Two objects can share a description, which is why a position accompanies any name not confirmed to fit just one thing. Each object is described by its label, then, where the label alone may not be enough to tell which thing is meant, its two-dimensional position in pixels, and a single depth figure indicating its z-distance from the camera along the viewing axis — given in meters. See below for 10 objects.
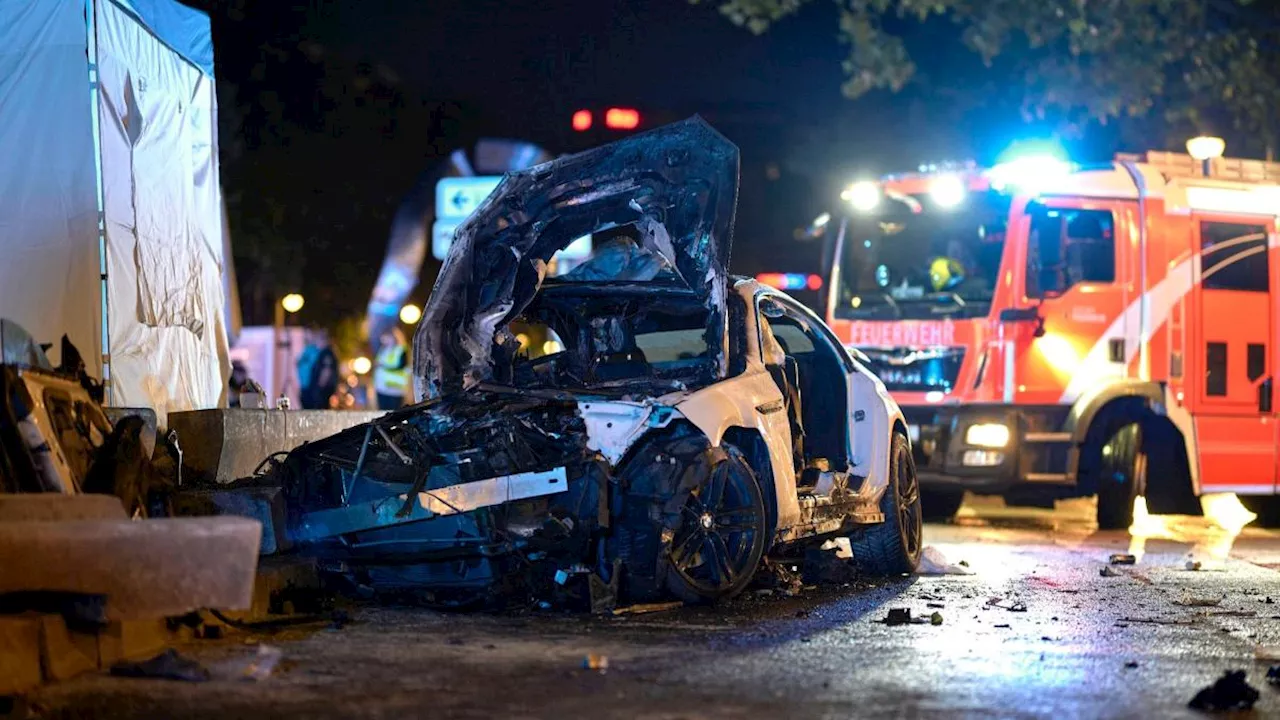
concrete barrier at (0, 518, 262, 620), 5.12
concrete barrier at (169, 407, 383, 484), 8.51
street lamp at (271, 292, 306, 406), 24.34
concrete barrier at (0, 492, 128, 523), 5.36
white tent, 9.09
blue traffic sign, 17.86
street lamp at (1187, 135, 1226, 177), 14.27
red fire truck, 13.09
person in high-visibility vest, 17.09
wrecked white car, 7.16
